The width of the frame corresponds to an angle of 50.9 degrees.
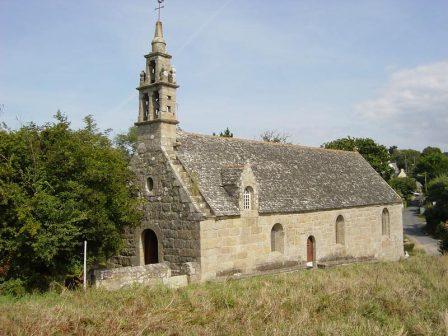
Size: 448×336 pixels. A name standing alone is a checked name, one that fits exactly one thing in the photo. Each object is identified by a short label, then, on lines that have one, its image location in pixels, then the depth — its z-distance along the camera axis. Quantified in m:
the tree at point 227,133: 57.27
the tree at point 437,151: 96.82
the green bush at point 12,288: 16.84
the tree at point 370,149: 51.10
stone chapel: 20.00
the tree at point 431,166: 86.19
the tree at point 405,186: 85.04
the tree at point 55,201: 16.86
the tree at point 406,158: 137.62
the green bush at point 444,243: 28.42
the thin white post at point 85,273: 16.96
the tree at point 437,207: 49.16
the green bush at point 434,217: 48.94
